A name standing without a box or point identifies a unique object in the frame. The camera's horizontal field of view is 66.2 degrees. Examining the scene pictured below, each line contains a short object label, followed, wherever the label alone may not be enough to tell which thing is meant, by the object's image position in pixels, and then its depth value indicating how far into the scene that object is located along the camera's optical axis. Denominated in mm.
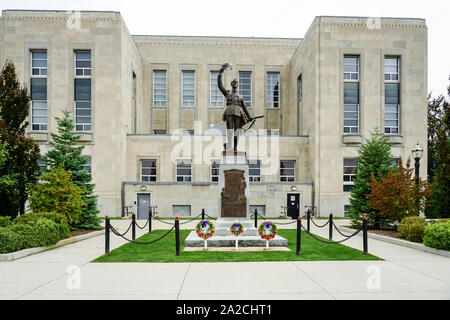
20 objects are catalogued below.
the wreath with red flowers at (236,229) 12008
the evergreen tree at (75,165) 16828
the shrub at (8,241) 10336
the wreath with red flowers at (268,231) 12227
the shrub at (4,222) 12359
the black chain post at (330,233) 14711
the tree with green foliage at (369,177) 17891
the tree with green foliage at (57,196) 14727
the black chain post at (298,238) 11109
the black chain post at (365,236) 11320
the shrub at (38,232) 11289
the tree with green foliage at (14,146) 14242
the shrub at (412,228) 13227
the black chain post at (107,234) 11212
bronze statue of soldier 14344
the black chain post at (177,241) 11038
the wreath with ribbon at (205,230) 12109
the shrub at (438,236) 11141
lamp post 17647
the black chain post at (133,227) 14362
